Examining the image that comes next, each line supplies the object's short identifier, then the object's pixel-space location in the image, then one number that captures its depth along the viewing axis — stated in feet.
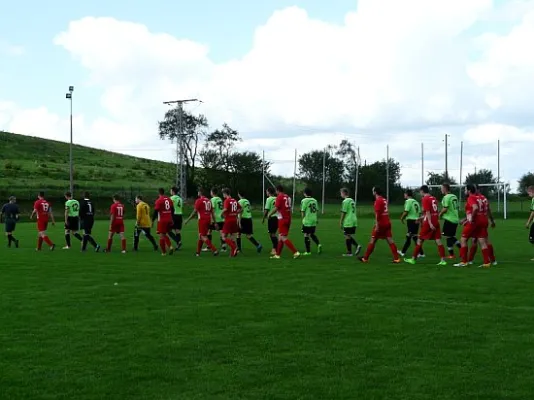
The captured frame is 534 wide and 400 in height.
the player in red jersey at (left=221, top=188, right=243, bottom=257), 66.28
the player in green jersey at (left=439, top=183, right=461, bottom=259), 62.03
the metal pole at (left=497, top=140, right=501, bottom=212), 198.92
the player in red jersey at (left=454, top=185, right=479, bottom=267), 53.62
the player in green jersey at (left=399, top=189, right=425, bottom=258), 66.33
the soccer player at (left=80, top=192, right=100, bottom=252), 74.84
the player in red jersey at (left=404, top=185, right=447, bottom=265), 58.39
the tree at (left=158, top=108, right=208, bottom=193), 313.12
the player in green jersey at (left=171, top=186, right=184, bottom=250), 76.89
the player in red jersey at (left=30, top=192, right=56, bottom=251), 77.36
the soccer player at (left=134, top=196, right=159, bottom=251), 73.05
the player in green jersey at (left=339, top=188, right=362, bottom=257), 65.46
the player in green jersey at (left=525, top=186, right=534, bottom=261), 60.13
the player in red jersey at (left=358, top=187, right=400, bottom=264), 57.47
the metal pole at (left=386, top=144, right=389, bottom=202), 225.52
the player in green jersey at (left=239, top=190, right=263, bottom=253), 75.02
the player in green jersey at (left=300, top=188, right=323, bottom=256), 66.80
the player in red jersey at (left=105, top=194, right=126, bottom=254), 71.87
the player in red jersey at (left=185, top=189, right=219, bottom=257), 66.23
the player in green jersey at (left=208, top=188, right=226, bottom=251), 74.23
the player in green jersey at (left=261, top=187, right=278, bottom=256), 69.38
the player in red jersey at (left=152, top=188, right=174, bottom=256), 69.21
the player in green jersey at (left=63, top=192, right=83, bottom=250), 77.92
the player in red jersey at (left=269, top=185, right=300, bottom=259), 63.52
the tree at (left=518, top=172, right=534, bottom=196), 287.73
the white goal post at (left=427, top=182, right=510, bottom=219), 179.19
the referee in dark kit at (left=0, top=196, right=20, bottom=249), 84.12
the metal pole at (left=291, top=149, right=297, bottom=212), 231.71
